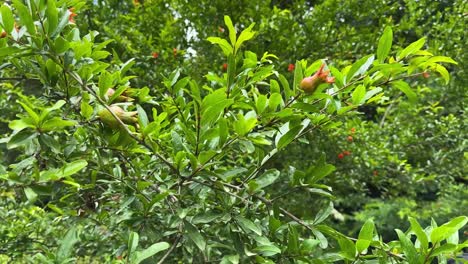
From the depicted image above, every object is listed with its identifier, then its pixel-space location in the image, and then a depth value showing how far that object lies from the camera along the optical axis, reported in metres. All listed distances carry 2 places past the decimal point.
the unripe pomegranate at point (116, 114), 0.91
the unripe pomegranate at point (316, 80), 0.96
